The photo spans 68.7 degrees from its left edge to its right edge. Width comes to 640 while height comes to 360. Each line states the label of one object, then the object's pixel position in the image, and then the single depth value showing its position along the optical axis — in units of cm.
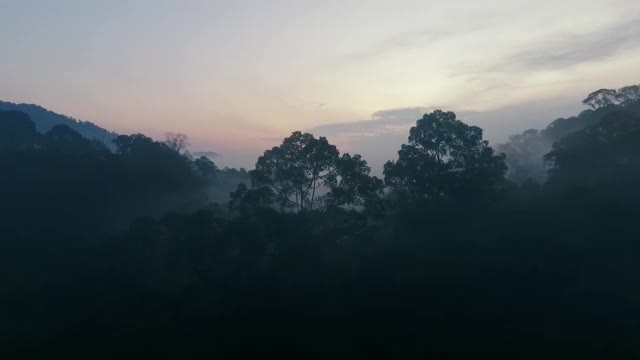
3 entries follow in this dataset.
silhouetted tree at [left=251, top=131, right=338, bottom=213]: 3716
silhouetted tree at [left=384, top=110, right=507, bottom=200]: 3666
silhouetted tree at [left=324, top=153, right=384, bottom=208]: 3647
